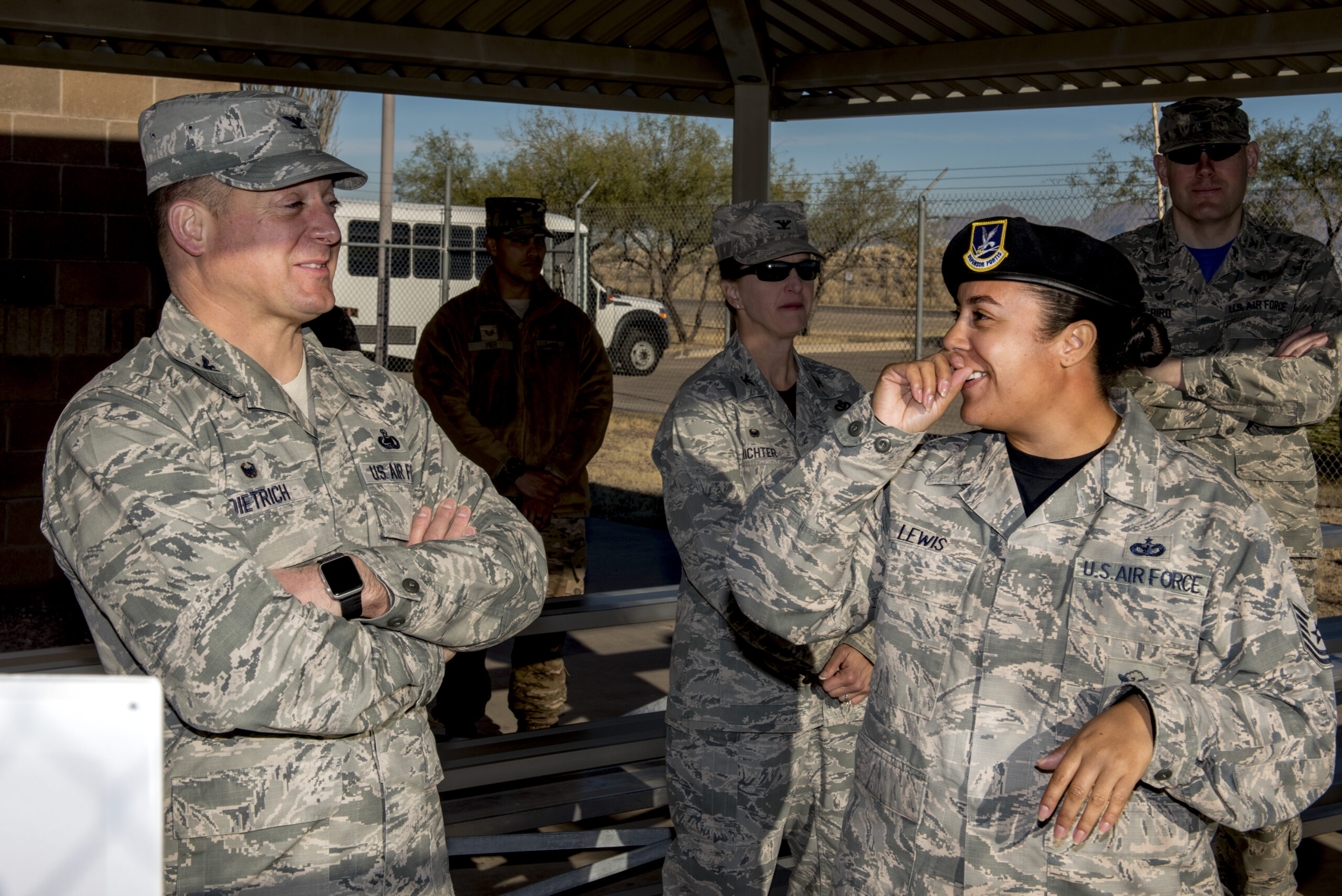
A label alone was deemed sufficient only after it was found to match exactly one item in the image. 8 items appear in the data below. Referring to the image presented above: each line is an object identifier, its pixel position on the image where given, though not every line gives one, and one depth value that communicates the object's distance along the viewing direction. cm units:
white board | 88
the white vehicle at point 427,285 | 1720
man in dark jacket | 458
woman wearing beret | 161
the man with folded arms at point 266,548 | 164
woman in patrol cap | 277
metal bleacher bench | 374
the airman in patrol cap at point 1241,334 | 305
